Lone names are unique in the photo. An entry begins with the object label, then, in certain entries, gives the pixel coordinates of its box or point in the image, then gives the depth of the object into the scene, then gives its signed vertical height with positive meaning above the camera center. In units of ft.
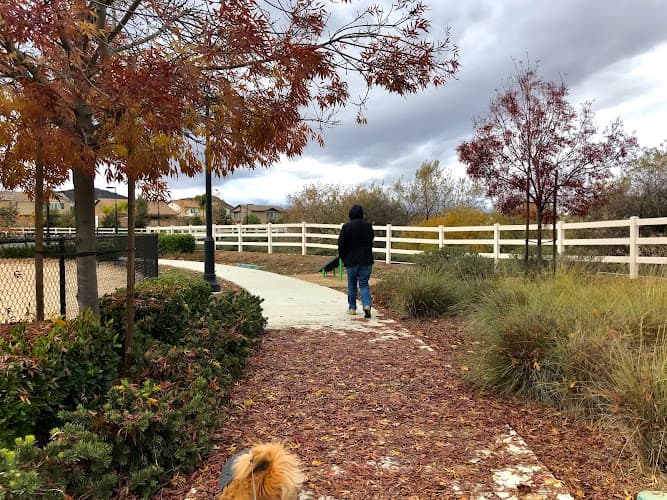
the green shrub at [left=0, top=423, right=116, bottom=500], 6.89 -3.74
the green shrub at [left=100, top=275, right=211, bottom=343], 15.56 -2.59
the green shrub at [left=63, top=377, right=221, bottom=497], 9.43 -4.15
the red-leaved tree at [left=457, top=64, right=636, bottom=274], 35.19 +5.62
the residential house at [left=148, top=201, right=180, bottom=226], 287.69 +11.13
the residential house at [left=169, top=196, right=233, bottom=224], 270.55 +23.07
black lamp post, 34.76 -1.20
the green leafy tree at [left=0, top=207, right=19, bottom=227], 79.35 +3.28
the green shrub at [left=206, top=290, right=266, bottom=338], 18.58 -3.44
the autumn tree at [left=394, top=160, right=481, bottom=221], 98.89 +7.66
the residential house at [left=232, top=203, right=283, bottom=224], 368.27 +18.27
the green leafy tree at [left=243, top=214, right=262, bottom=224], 211.78 +6.04
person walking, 26.84 -1.15
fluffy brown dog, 6.80 -3.48
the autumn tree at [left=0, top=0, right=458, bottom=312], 10.50 +3.83
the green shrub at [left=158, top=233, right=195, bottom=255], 82.02 -1.60
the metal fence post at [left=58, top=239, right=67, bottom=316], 15.05 -1.27
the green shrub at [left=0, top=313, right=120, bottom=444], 8.83 -2.78
